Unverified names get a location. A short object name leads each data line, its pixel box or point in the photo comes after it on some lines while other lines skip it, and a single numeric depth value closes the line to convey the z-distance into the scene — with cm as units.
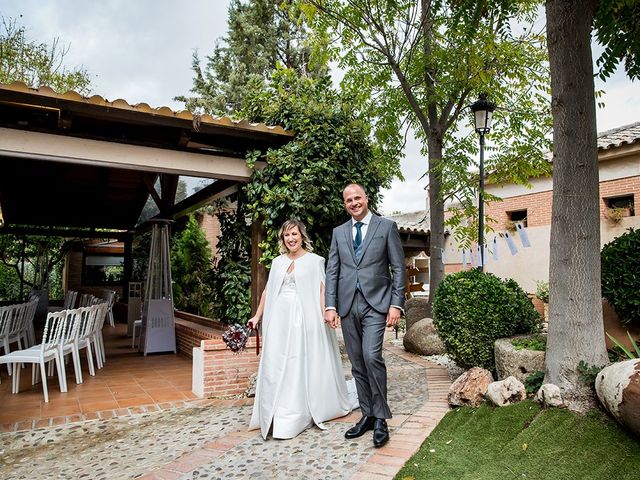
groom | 327
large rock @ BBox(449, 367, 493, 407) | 372
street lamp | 663
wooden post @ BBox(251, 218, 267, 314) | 578
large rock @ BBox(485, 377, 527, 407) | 349
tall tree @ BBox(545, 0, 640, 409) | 334
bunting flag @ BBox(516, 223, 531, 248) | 519
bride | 361
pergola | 450
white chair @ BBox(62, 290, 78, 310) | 970
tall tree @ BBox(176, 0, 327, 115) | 1878
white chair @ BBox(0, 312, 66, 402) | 490
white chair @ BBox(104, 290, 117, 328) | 941
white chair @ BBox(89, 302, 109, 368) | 648
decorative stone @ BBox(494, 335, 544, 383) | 379
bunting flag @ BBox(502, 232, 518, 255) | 541
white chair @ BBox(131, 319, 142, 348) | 860
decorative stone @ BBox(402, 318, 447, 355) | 711
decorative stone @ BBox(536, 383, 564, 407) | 323
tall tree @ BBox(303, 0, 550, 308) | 743
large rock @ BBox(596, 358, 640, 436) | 262
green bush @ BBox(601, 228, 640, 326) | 377
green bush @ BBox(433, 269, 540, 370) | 462
